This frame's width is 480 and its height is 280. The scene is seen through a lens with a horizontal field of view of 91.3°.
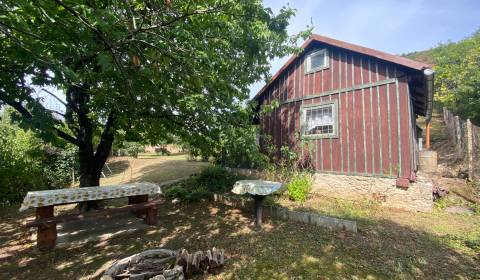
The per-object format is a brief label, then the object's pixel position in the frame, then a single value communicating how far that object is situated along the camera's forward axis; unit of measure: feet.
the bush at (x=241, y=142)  19.03
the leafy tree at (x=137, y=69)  10.21
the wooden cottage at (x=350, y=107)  24.18
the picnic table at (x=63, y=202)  15.12
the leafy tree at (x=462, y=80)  56.08
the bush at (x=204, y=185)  27.63
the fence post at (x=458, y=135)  38.93
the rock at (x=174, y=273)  10.66
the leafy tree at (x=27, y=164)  28.63
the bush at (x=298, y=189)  25.39
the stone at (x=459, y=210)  21.87
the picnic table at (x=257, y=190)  18.24
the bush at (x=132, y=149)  72.11
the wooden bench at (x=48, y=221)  15.02
